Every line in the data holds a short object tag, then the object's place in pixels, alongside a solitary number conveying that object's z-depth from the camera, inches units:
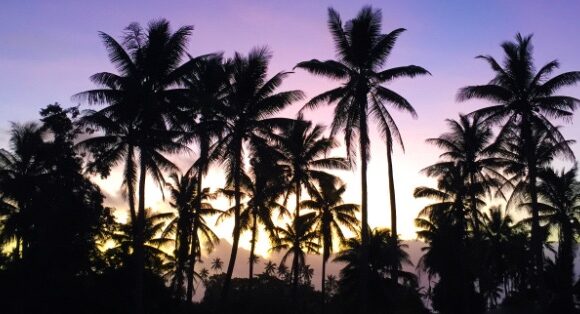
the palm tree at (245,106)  1013.8
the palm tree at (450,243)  1464.1
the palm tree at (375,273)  1162.0
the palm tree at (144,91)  947.3
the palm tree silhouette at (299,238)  1482.5
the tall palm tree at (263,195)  1121.2
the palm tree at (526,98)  1015.0
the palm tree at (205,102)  971.9
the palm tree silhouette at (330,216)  1477.6
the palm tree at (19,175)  1235.5
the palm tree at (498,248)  1984.5
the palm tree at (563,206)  1378.0
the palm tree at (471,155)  1371.8
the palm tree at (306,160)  1352.1
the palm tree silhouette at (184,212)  1448.1
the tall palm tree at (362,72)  925.8
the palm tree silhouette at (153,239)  1402.6
